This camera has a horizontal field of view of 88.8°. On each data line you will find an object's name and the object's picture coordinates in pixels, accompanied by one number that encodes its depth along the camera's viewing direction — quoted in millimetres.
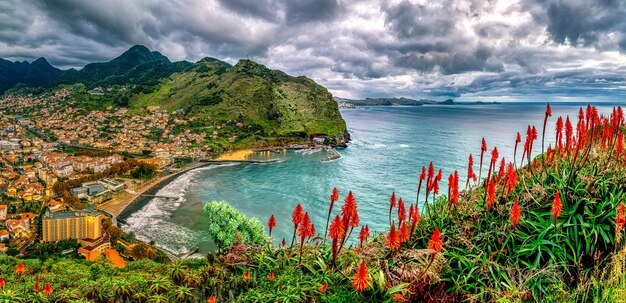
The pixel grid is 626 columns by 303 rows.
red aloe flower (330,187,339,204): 6646
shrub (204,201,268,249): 26469
